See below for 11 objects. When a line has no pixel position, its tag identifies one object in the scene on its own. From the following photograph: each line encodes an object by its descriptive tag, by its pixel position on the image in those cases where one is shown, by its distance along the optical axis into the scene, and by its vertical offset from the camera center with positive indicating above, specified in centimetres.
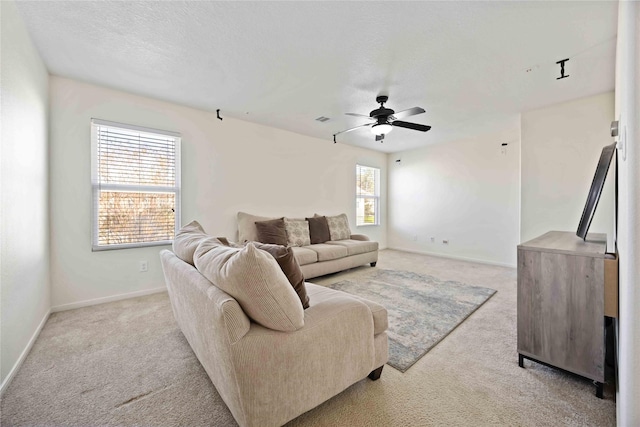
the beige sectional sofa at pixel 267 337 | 113 -61
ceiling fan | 306 +110
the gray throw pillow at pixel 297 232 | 420 -34
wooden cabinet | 151 -57
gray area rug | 209 -103
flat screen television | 177 +19
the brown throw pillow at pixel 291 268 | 143 -31
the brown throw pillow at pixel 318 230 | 460 -33
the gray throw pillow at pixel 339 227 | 488 -30
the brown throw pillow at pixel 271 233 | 394 -33
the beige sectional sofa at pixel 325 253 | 380 -65
